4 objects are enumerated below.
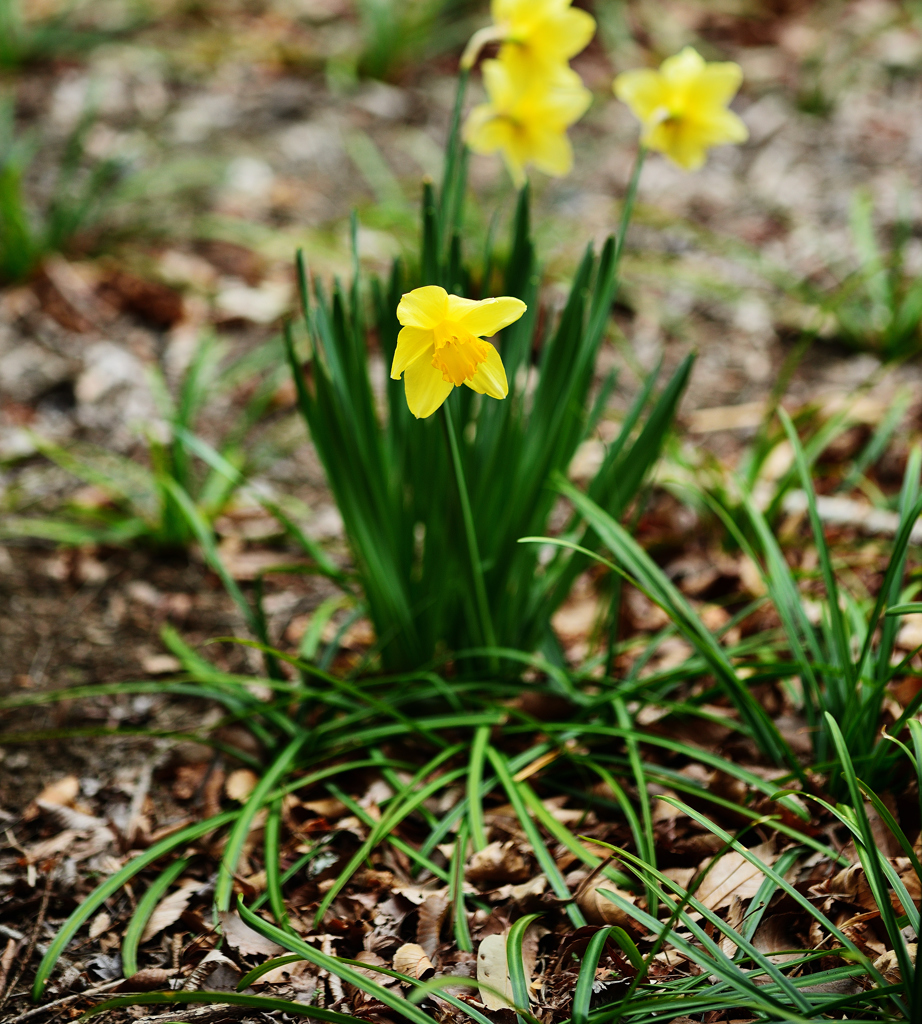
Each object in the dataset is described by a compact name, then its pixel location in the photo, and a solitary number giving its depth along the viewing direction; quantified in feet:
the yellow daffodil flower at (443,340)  6.04
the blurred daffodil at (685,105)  6.64
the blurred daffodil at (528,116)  6.65
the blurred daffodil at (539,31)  6.56
